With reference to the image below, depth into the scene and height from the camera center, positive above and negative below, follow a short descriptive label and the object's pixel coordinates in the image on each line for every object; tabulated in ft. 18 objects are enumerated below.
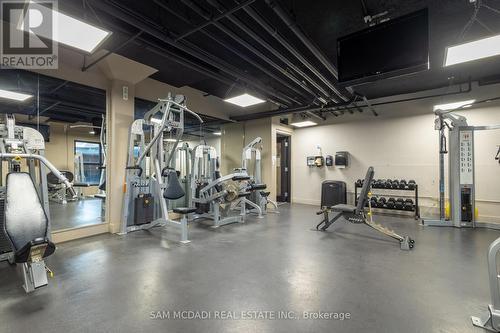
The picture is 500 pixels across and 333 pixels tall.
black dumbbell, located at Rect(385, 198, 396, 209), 19.99 -3.04
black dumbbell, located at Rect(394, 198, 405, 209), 19.65 -3.08
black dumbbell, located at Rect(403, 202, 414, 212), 19.33 -3.21
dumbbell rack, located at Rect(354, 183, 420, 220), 19.16 -2.39
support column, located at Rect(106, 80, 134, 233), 14.43 +1.17
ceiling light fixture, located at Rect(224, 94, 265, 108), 17.10 +5.24
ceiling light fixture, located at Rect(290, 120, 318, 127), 24.54 +4.82
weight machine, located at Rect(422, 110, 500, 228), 15.99 -0.42
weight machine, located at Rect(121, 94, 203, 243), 13.71 -0.41
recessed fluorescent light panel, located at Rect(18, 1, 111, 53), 8.00 +5.28
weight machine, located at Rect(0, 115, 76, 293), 7.25 -1.49
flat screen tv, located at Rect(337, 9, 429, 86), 8.70 +4.72
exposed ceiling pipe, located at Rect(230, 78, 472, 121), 18.26 +5.44
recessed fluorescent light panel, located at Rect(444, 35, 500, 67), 9.36 +4.97
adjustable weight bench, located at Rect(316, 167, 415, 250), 12.73 -2.52
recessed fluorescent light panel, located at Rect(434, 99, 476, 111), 17.32 +4.68
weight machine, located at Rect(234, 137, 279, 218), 19.95 -2.24
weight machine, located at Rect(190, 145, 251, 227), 16.09 -1.49
